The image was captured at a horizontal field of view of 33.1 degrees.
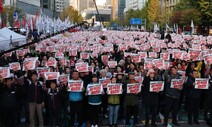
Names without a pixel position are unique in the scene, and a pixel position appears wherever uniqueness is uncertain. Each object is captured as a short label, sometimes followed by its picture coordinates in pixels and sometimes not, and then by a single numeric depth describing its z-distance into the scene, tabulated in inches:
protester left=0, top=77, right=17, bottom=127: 387.2
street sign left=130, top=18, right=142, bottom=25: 3885.3
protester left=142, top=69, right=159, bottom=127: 413.1
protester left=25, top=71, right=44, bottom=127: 393.1
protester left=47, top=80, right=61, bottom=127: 400.2
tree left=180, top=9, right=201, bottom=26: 2466.8
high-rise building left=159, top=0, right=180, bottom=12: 4428.9
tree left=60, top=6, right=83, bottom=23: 4106.3
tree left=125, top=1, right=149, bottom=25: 4031.7
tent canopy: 784.3
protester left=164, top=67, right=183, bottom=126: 419.2
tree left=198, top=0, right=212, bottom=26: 2413.9
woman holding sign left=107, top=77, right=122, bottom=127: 402.0
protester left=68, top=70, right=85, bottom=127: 399.4
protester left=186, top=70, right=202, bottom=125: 424.8
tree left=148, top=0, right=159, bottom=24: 3600.1
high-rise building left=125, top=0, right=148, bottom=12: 7331.7
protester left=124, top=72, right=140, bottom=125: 410.9
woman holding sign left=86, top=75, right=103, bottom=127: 392.5
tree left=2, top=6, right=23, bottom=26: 2038.4
